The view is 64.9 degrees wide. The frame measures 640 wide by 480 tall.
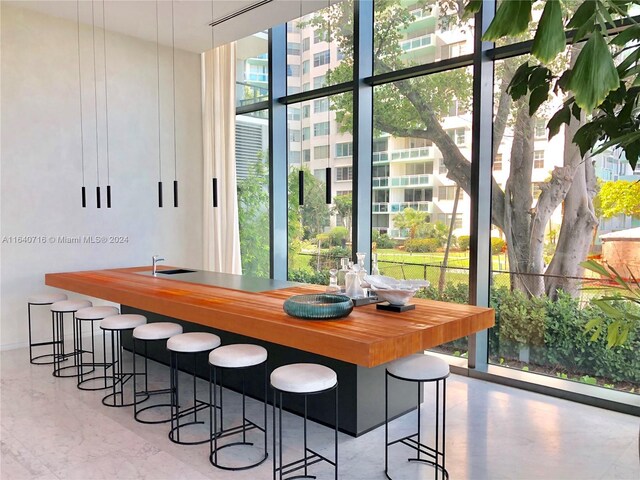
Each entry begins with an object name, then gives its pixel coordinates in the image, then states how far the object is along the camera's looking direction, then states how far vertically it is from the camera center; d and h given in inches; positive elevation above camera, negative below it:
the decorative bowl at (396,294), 122.5 -20.0
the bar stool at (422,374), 104.5 -33.6
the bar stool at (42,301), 192.8 -34.2
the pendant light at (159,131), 255.1 +41.8
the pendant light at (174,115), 261.6 +51.2
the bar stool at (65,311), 179.3 -35.1
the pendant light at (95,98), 232.4 +53.5
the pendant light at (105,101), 235.6 +52.9
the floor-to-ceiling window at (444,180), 163.2 +12.7
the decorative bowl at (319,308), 113.8 -21.8
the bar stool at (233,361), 111.7 -33.1
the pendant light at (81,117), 227.6 +43.8
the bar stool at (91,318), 165.0 -34.2
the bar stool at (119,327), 149.2 -33.8
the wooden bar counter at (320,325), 101.3 -25.3
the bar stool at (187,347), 123.2 -32.8
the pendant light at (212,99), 269.1 +61.2
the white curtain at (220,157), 265.0 +30.0
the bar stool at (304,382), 96.8 -32.8
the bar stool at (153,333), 136.4 -32.7
